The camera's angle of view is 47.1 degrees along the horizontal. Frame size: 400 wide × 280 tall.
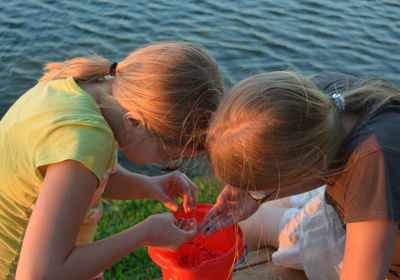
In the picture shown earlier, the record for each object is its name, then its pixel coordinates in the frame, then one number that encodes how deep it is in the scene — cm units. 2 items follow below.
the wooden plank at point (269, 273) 254
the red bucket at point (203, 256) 204
